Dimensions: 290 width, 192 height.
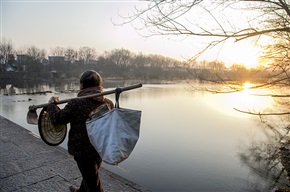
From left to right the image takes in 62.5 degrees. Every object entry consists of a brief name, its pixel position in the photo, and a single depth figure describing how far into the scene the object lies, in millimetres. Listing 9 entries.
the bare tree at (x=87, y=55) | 103375
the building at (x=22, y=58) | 74900
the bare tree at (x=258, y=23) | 4242
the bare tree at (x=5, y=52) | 74750
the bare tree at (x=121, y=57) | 105281
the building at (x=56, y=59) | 85125
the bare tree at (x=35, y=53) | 85962
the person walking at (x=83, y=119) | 2398
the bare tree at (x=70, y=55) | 97062
